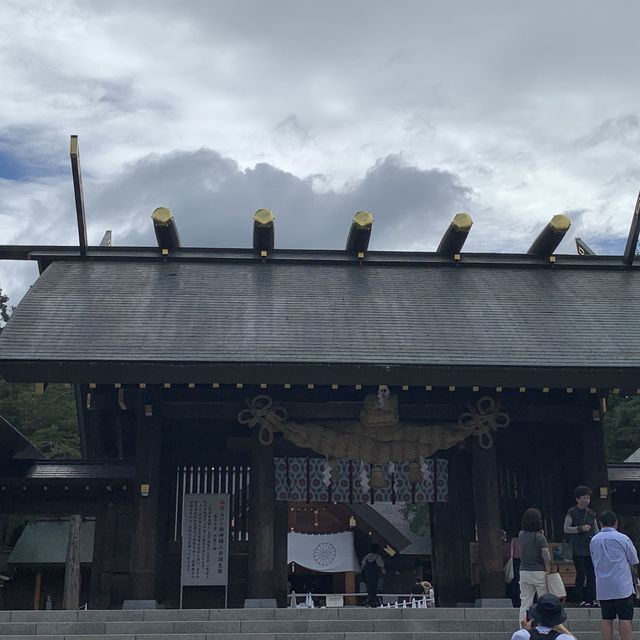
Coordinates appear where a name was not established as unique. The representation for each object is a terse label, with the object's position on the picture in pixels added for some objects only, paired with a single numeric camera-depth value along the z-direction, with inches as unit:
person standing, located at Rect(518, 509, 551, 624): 344.5
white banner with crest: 867.4
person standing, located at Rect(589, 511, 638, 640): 311.7
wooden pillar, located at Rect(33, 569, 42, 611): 855.1
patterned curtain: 542.6
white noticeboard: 557.6
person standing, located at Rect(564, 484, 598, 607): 427.2
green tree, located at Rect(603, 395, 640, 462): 1235.9
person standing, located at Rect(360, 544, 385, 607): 544.3
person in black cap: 206.1
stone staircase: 368.2
